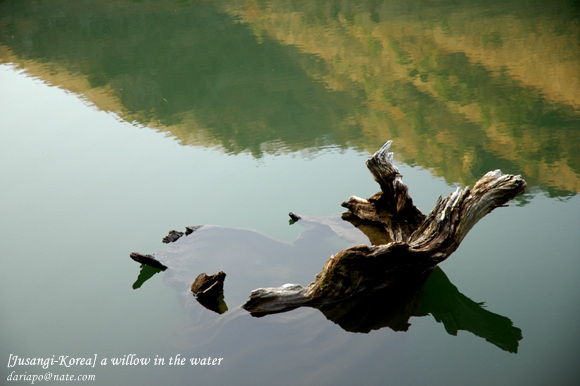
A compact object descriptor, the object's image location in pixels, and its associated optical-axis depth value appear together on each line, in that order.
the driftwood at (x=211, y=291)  5.22
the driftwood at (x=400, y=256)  4.83
